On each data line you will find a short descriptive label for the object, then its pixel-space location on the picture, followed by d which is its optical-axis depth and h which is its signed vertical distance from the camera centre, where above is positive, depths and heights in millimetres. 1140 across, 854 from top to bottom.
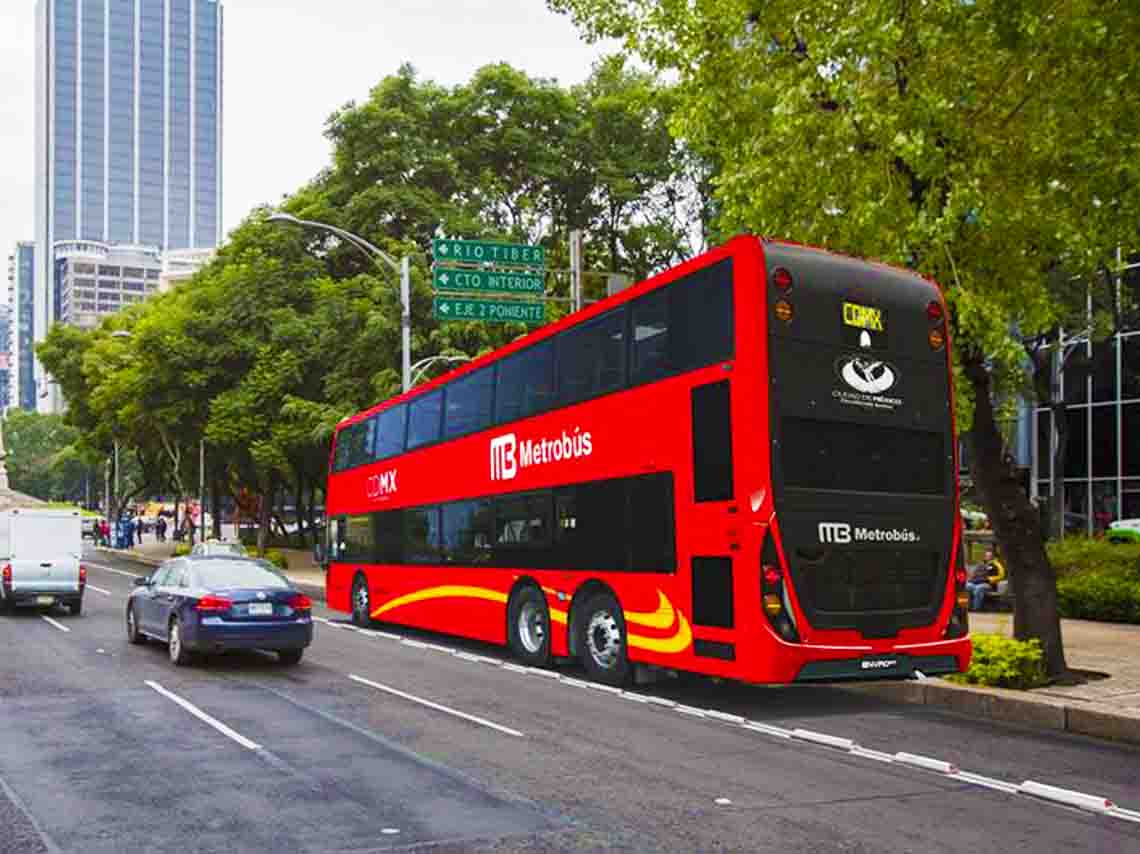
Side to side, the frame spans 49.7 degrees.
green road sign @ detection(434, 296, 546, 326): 26422 +3697
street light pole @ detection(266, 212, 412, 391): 29375 +4056
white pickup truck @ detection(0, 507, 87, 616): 25297 -1579
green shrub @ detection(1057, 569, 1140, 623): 20906 -2066
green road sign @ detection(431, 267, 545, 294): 26078 +4311
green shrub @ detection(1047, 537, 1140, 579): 23047 -1533
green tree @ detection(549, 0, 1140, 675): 12500 +3602
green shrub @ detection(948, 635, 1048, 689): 13195 -2017
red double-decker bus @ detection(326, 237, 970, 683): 11742 +48
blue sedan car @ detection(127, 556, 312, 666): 16062 -1699
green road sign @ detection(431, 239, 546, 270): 26141 +4912
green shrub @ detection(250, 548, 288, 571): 43256 -2673
